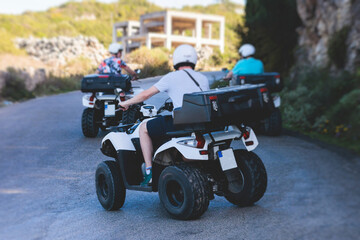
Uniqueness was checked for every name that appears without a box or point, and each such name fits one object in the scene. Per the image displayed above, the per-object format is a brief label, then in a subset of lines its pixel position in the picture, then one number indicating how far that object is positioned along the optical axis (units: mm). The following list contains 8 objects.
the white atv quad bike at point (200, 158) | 5039
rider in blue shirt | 11859
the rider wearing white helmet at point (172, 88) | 5719
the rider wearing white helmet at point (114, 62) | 12008
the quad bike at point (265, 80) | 11258
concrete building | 62344
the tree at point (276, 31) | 20219
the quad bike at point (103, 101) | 11242
